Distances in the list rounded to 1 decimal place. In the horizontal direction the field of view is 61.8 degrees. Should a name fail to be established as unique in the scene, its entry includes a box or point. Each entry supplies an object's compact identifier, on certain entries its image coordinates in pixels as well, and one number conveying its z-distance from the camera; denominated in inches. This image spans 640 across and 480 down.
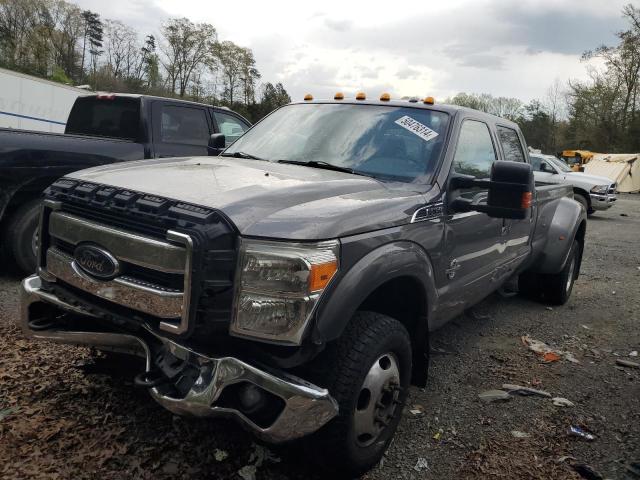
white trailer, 577.9
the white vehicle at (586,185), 589.3
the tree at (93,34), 2236.7
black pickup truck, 189.5
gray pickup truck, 83.4
